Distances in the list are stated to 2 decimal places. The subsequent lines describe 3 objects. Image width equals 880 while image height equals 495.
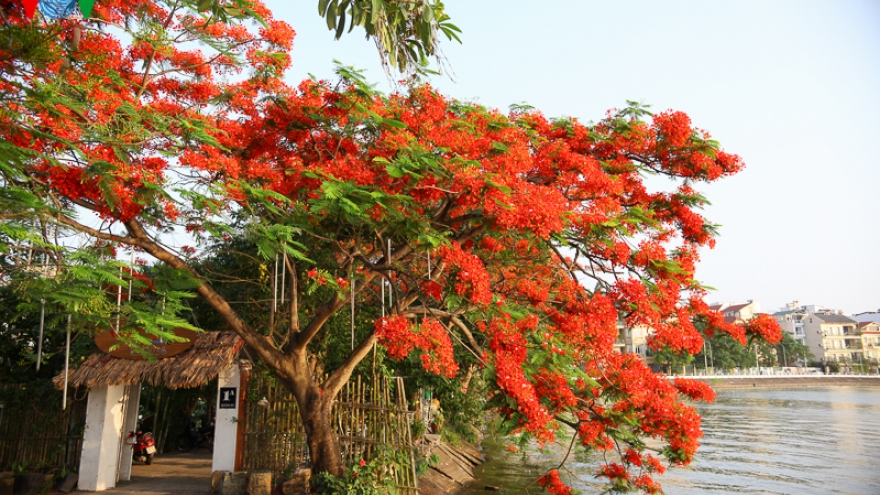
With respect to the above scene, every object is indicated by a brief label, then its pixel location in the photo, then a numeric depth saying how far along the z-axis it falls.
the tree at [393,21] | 2.78
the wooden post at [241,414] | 8.41
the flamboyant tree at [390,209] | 5.45
